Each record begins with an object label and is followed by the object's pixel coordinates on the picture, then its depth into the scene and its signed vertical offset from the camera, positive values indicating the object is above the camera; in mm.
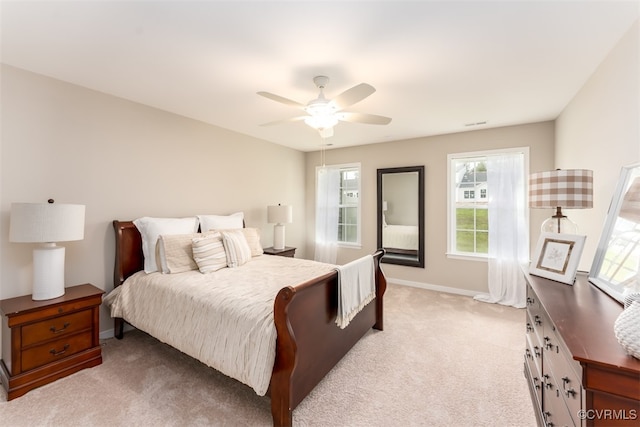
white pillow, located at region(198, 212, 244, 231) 3400 -108
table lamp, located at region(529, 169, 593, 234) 1853 +153
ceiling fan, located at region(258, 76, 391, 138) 1990 +870
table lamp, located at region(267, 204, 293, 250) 4523 -76
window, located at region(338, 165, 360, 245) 5238 +150
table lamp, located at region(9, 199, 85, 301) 2025 -155
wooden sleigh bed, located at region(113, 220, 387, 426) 1638 -863
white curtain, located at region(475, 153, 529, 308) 3762 -229
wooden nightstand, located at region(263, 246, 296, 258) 4281 -612
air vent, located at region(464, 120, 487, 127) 3713 +1248
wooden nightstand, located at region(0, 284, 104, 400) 1978 -996
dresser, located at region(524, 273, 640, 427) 846 -542
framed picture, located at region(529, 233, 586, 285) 1626 -278
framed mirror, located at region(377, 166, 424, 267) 4543 -25
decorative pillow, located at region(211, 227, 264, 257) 3507 -348
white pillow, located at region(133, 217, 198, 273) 2755 -186
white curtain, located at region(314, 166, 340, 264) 5387 -11
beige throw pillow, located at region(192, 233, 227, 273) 2725 -415
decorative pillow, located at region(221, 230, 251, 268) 2969 -398
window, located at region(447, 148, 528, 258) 4141 +133
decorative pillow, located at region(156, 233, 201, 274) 2660 -413
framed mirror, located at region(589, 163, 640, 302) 1335 -168
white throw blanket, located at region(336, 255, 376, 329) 2209 -674
